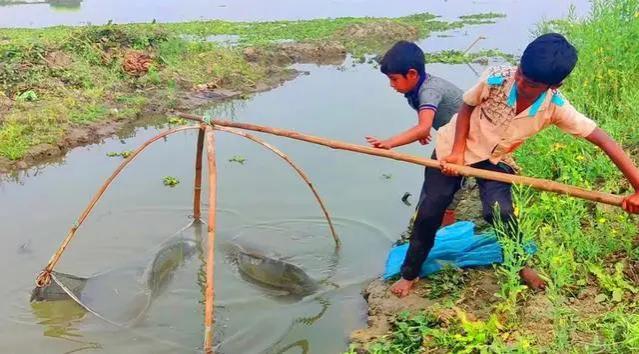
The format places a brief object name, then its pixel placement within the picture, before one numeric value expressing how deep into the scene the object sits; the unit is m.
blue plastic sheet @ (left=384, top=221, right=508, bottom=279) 3.49
